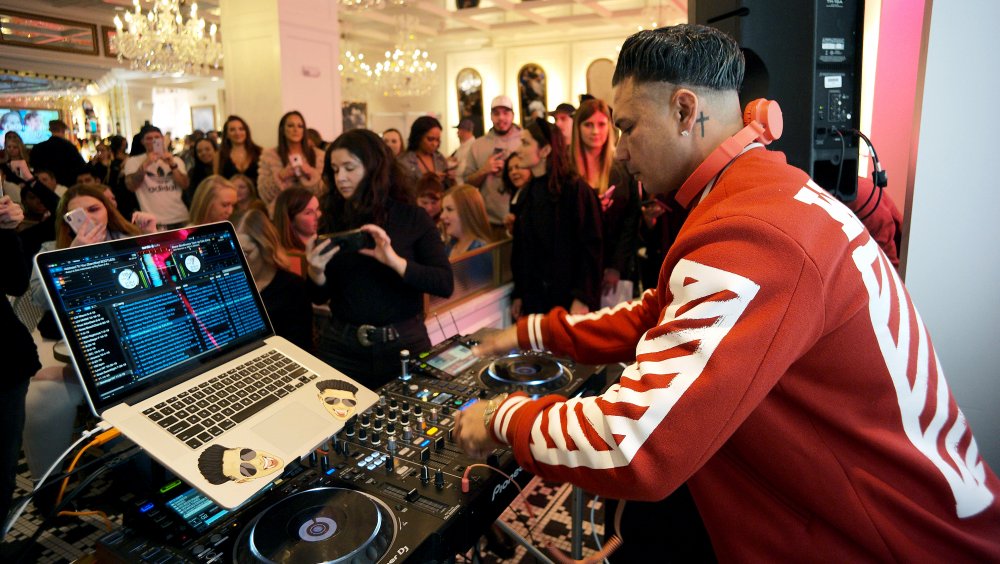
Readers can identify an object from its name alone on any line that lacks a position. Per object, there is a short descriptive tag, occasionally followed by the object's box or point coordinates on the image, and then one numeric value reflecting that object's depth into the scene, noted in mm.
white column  5840
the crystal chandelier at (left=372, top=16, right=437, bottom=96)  8953
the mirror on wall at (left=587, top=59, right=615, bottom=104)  11628
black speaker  1861
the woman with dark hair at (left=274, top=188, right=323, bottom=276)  2916
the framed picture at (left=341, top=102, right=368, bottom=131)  12336
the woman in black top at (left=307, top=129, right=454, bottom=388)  2215
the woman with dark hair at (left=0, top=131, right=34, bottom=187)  2600
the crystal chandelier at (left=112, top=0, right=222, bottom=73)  4045
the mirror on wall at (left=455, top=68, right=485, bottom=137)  13086
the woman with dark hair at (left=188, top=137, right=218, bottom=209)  4350
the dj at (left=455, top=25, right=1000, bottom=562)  851
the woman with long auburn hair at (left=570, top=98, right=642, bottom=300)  3678
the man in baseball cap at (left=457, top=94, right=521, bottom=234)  4422
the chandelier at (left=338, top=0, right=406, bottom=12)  5758
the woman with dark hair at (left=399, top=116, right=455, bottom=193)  4875
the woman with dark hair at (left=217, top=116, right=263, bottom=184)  4590
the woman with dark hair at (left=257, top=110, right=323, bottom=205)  4422
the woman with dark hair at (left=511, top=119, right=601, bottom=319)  3354
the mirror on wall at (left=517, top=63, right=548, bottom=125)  12406
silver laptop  1026
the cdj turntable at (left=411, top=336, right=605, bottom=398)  1565
